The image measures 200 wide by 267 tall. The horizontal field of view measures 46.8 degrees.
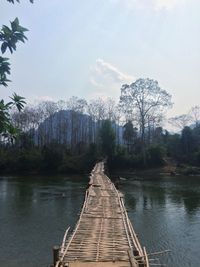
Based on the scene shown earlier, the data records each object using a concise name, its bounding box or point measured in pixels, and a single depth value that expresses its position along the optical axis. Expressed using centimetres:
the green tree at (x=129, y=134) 4087
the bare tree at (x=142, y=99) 3721
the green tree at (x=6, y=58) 250
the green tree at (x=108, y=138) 3665
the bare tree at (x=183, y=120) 4641
